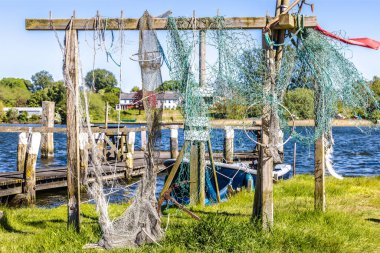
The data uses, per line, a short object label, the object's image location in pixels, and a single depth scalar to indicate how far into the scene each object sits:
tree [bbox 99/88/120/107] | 72.23
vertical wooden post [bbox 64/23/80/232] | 8.08
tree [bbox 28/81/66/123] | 96.51
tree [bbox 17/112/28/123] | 106.81
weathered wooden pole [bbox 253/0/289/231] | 7.61
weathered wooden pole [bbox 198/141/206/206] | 11.84
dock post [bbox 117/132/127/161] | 26.96
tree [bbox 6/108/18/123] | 104.38
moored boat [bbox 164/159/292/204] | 13.59
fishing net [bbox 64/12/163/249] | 7.46
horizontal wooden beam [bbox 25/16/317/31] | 7.79
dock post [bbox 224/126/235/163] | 21.32
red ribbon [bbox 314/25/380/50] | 7.75
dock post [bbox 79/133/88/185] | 17.43
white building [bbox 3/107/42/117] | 115.66
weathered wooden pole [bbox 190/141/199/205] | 11.88
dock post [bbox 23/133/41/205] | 17.19
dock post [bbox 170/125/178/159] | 23.75
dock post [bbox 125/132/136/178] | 22.66
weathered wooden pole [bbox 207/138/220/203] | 11.49
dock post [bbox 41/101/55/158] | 28.97
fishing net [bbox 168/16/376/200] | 7.77
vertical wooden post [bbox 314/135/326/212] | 9.51
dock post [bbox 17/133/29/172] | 20.34
